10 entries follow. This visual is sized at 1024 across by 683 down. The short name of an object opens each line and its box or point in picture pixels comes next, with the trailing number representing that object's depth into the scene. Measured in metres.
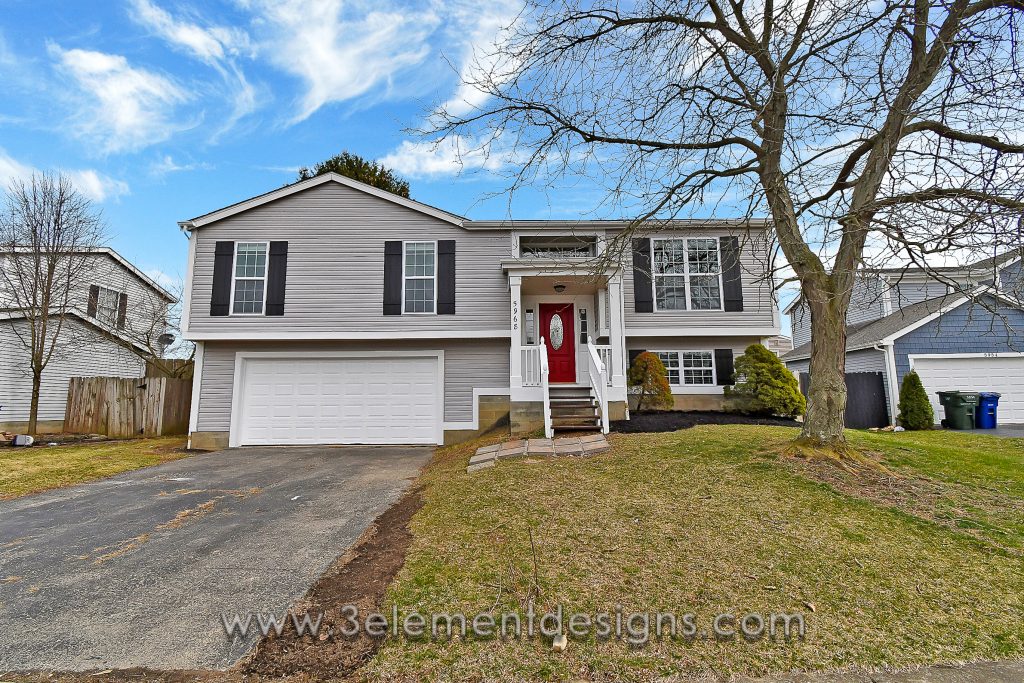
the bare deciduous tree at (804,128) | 4.80
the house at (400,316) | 10.67
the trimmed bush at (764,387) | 9.53
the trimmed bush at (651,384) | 9.99
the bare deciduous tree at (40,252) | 12.66
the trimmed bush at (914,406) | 10.78
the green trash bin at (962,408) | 10.86
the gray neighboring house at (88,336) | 13.36
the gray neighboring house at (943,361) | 11.70
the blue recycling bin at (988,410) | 10.81
